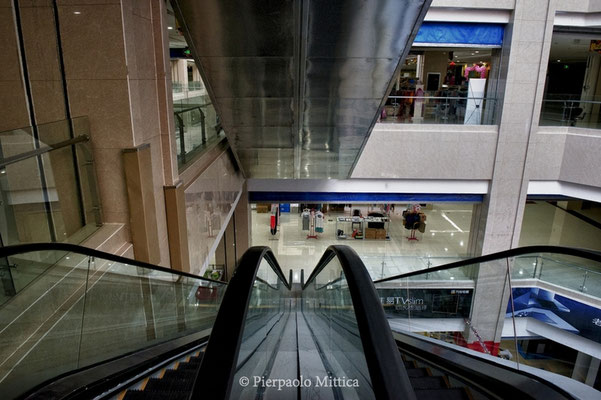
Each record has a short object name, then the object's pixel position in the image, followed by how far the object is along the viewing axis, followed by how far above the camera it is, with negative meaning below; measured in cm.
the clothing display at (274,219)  1543 -457
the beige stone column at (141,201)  412 -109
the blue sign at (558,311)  235 -135
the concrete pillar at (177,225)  489 -155
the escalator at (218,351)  160 -149
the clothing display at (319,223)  1560 -466
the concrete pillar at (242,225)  1212 -393
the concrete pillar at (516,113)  979 -36
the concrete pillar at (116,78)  382 +12
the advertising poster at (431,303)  390 -215
